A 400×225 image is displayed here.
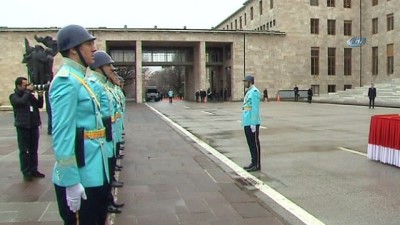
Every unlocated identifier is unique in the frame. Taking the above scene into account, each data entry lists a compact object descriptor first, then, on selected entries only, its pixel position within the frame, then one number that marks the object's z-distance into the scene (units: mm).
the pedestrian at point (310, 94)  47647
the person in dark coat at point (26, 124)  8281
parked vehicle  69250
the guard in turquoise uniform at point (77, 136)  3170
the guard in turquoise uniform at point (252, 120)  9672
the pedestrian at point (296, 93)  56031
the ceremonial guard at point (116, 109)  7237
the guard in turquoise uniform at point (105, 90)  5363
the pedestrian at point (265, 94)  56597
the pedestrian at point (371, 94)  34281
